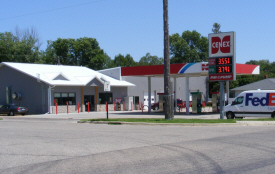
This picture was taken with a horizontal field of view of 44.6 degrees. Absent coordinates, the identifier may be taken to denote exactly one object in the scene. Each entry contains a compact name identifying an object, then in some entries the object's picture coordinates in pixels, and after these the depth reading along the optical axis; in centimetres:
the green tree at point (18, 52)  6556
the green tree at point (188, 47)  8162
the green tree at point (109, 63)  9762
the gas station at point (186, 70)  2938
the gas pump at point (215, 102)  3453
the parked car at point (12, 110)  3612
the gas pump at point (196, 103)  3278
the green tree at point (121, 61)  9926
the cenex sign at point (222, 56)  2278
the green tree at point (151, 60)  11165
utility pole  2081
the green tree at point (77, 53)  7675
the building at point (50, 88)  3806
